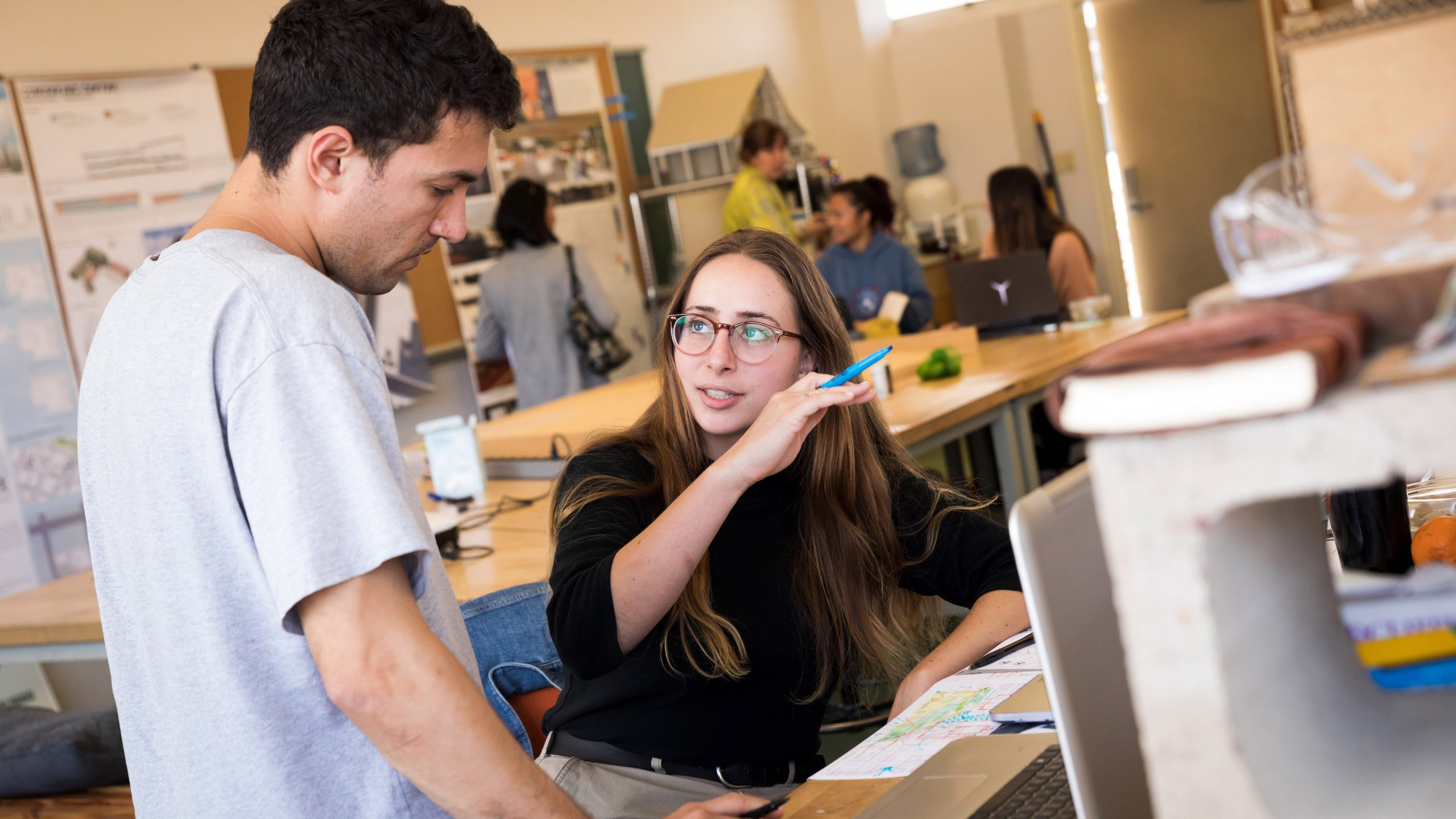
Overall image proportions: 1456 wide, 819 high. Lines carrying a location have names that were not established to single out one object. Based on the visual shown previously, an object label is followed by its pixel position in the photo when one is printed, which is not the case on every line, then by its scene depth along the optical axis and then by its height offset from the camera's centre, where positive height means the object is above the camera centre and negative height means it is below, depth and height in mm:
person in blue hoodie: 5238 -15
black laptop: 4316 -230
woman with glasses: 1434 -373
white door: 7203 +444
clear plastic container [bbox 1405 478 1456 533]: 1436 -417
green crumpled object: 3742 -374
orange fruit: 1295 -414
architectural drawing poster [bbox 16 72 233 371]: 4570 +862
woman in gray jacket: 5035 +66
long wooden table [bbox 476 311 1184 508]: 3238 -414
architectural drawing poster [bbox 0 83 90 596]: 4352 +20
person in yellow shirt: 6098 +443
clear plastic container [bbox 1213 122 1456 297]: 588 -25
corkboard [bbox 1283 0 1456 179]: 611 +38
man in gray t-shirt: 979 -134
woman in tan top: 4871 -10
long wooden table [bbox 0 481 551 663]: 2428 -473
